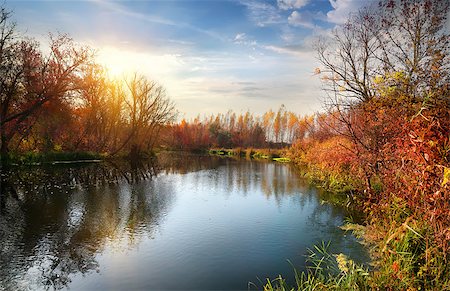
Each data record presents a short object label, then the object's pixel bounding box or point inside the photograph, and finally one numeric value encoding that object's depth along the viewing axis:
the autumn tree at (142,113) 34.75
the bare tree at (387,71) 7.30
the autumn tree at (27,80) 19.64
